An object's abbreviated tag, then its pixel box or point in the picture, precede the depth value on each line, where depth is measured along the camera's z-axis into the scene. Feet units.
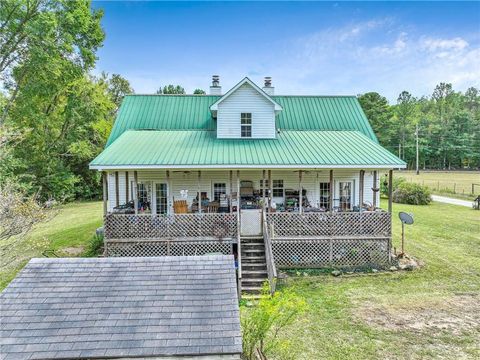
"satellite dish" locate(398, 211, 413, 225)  45.70
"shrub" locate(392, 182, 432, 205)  96.84
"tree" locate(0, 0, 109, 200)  65.41
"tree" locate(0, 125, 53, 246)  31.63
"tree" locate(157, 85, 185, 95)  174.50
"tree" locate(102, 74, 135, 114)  158.40
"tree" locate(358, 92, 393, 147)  181.88
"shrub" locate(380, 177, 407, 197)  106.78
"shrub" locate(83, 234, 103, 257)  47.98
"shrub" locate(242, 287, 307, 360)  20.72
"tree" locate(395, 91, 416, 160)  221.25
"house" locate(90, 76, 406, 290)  42.88
